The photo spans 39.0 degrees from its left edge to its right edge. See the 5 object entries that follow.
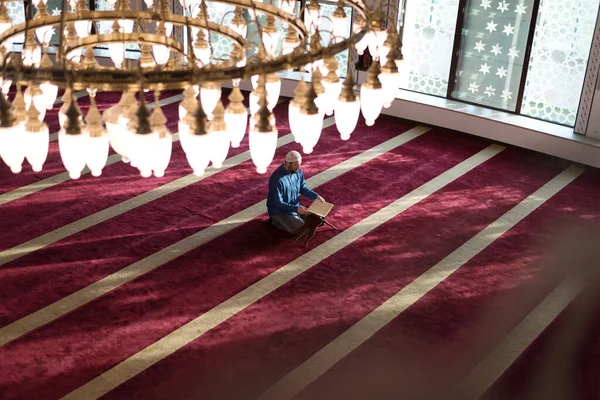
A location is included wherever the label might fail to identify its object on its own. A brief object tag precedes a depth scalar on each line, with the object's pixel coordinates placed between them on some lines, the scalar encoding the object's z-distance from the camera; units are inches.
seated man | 263.4
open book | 262.9
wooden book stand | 263.1
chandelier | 109.9
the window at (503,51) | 339.0
